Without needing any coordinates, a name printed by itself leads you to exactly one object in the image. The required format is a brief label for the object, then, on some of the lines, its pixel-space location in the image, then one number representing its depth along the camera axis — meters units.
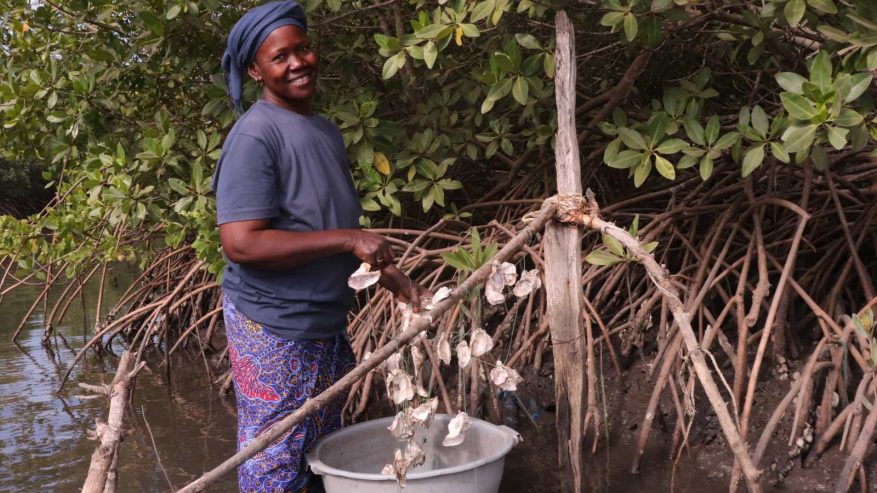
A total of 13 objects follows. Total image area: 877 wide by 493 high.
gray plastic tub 1.89
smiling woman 1.81
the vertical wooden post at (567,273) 2.17
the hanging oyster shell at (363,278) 1.80
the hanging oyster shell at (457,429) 1.97
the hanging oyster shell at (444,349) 1.95
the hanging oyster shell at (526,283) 1.93
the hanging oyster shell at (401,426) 1.88
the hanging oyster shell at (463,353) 1.94
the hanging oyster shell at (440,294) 1.88
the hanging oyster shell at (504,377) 1.98
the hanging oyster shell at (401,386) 1.87
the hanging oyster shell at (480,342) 1.93
